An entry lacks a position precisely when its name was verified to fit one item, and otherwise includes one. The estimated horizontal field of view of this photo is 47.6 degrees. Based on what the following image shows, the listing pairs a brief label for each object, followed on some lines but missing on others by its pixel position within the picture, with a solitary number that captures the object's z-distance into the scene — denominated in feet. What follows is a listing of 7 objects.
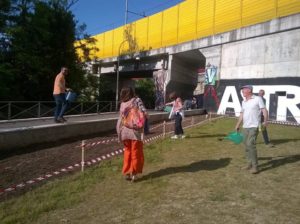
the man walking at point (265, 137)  34.71
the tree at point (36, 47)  79.92
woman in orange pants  20.90
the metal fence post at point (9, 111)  48.62
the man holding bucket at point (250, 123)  22.89
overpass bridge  64.64
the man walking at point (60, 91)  36.80
